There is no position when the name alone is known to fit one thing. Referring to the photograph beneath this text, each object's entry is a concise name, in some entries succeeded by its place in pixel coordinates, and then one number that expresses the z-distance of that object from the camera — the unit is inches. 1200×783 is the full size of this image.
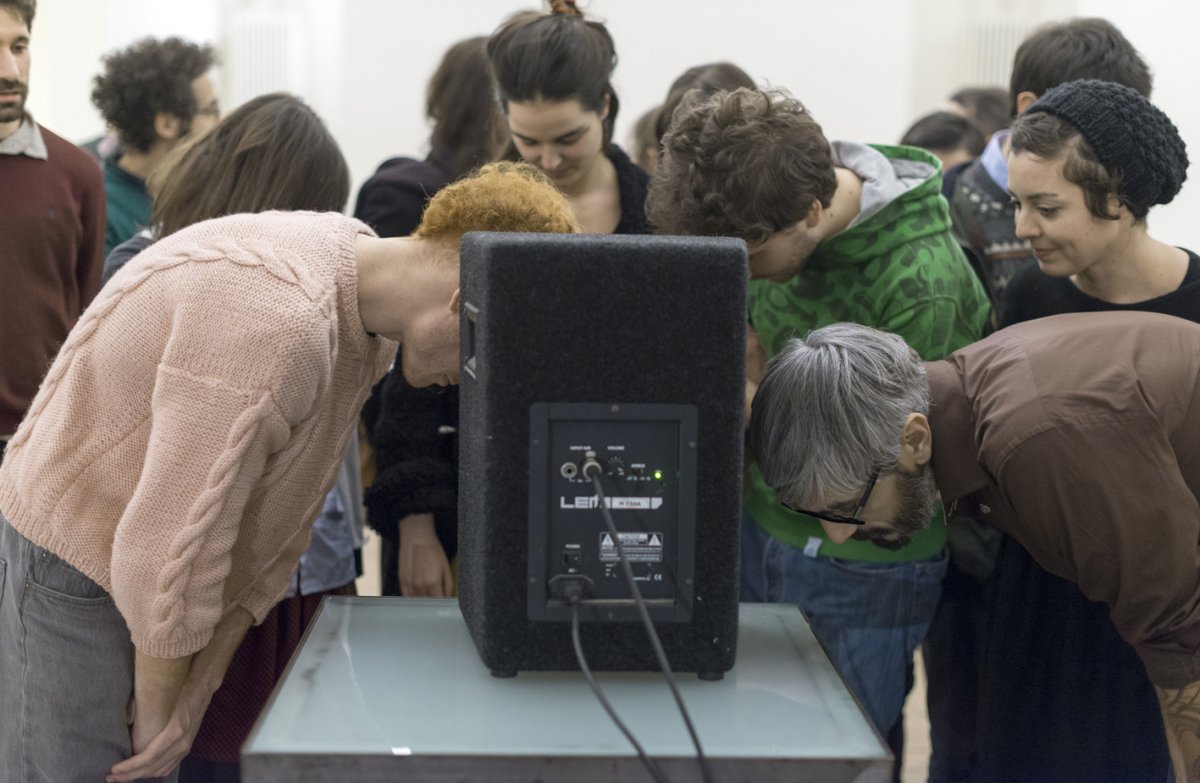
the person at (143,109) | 103.0
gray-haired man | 47.1
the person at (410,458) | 68.2
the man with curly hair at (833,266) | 58.7
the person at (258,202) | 65.4
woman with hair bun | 71.7
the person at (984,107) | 147.4
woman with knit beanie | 57.9
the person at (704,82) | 79.4
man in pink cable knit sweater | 44.5
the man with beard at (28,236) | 78.8
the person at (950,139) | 124.2
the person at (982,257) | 67.7
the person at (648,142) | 95.9
